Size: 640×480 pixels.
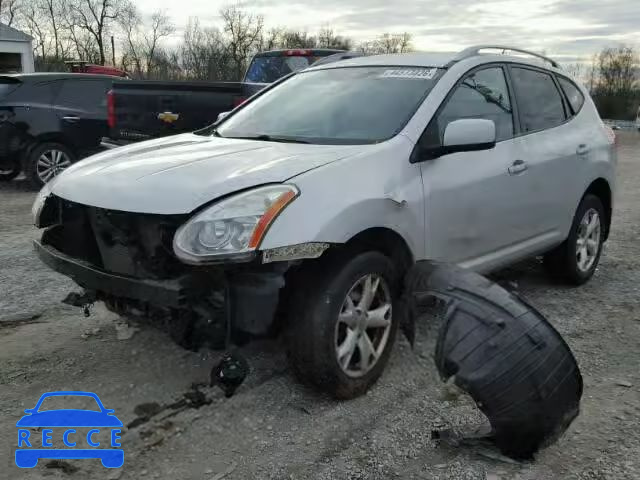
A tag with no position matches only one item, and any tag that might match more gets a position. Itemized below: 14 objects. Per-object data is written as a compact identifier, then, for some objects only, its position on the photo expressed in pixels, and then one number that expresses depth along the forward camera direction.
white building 30.89
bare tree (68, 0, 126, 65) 51.53
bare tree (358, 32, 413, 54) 54.71
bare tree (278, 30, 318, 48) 49.17
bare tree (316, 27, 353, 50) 52.46
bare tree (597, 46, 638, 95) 43.75
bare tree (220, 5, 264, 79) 47.12
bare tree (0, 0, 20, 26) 49.19
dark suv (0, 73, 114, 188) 9.25
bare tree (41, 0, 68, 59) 50.53
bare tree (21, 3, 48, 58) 50.41
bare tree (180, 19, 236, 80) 40.19
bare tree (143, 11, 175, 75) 48.85
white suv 2.83
